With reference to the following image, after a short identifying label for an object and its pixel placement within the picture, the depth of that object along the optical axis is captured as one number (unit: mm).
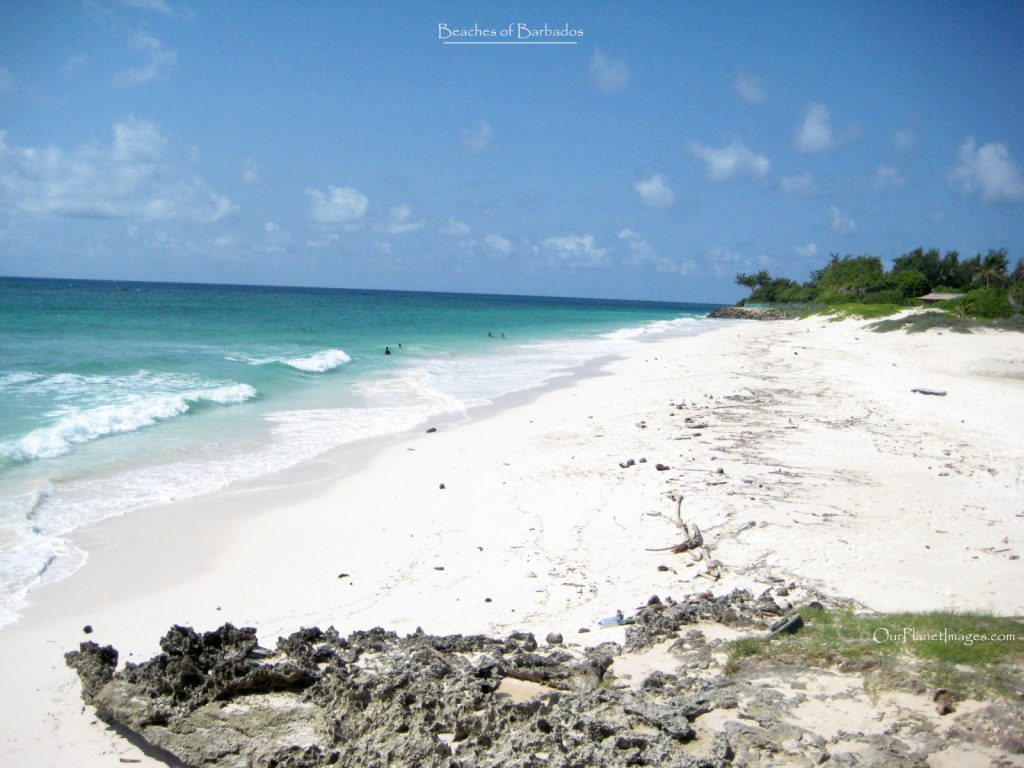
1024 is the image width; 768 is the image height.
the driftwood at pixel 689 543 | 7262
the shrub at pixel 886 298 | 55125
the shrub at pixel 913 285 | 57188
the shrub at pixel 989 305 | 34562
